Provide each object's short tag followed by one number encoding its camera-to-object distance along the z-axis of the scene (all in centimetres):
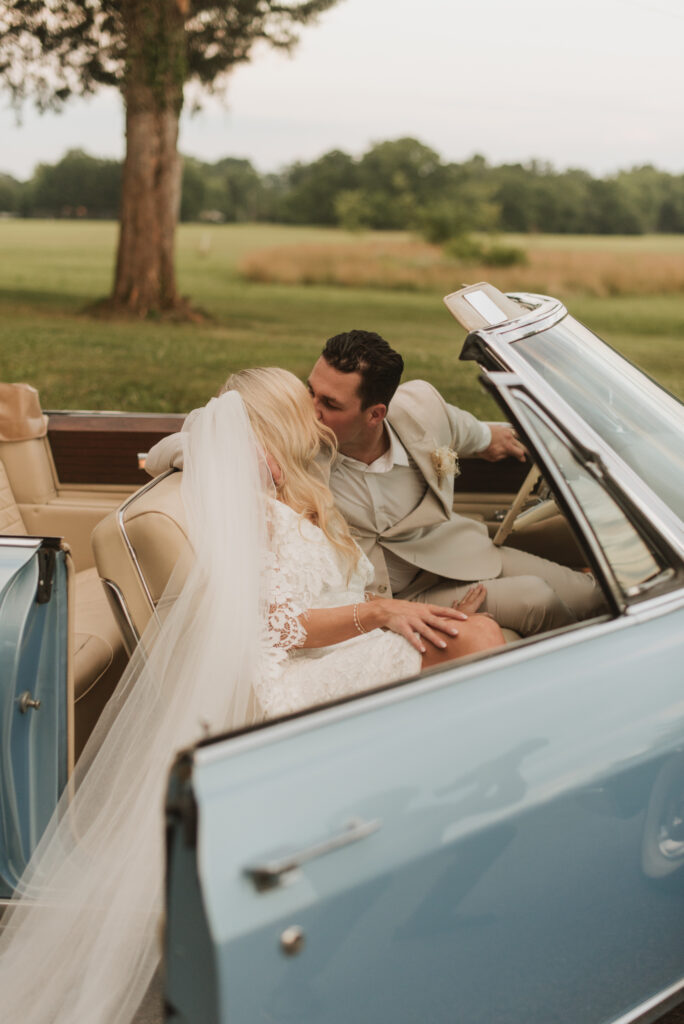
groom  256
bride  173
